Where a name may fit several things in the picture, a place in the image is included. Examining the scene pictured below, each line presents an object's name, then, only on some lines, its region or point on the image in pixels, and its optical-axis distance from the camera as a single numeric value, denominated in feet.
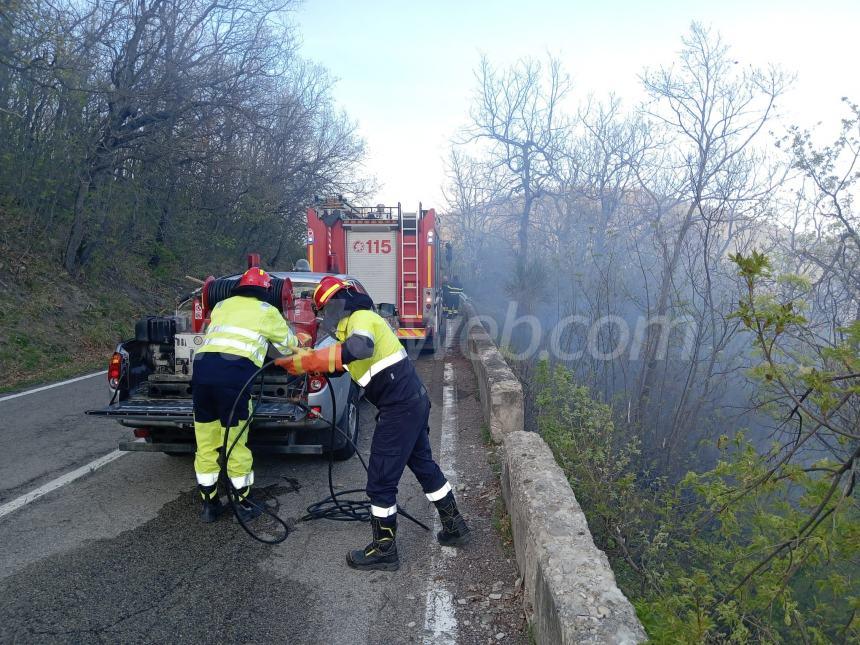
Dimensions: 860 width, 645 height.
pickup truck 14.87
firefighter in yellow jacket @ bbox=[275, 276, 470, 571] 11.94
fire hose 13.15
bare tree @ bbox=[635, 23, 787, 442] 26.91
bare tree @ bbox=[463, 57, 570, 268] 69.92
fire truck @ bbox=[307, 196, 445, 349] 37.32
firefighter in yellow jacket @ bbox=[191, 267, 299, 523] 13.58
